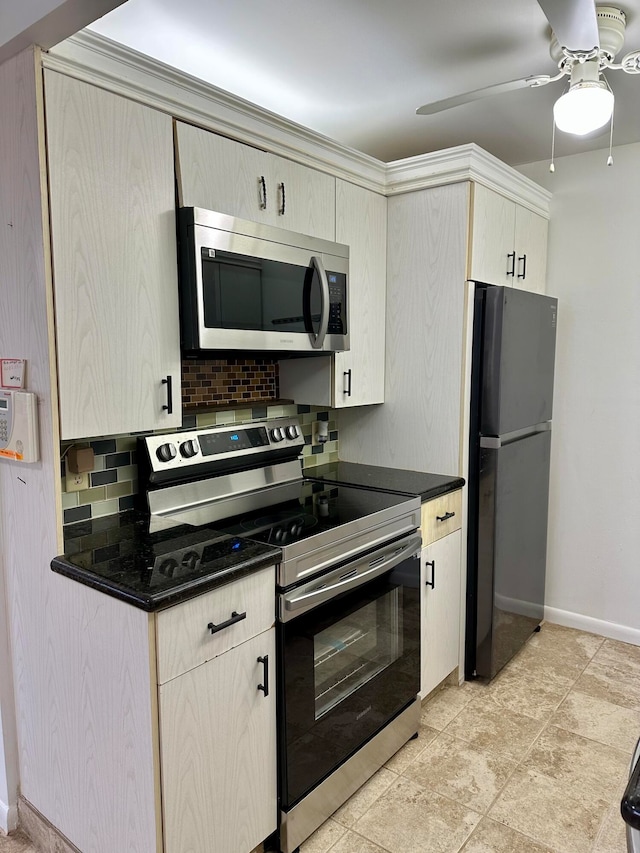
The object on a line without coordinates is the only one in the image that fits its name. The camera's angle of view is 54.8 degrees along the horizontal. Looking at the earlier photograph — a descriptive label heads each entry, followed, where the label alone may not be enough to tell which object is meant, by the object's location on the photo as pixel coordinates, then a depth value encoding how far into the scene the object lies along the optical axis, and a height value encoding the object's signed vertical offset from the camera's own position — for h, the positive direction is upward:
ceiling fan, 1.68 +0.84
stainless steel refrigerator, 2.61 -0.44
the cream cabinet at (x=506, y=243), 2.59 +0.55
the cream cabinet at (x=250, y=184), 1.86 +0.60
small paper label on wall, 1.69 -0.02
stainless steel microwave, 1.84 +0.25
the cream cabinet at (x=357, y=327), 2.56 +0.16
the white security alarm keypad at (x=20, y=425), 1.65 -0.17
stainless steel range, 1.78 -0.72
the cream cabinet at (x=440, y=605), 2.47 -1.00
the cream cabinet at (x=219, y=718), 1.46 -0.90
